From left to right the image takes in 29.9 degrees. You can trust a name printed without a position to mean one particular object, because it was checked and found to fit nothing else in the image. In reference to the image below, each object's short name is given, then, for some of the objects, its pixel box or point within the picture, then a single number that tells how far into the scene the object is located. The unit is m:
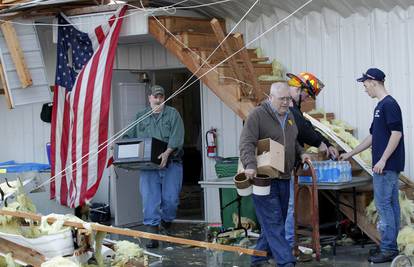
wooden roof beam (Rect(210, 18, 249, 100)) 9.10
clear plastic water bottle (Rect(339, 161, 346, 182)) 8.62
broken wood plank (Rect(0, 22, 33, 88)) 10.61
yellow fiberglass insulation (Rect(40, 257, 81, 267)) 6.33
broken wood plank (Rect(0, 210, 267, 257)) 6.67
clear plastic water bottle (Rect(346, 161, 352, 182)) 8.72
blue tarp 12.30
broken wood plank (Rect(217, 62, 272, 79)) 9.99
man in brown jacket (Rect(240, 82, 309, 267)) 7.63
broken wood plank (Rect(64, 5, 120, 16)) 10.52
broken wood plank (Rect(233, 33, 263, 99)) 9.13
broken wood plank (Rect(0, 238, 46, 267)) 6.92
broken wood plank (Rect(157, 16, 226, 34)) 10.40
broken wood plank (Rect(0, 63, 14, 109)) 10.61
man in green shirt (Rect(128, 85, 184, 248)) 10.09
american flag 10.34
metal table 8.51
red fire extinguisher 11.56
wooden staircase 9.51
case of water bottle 8.62
